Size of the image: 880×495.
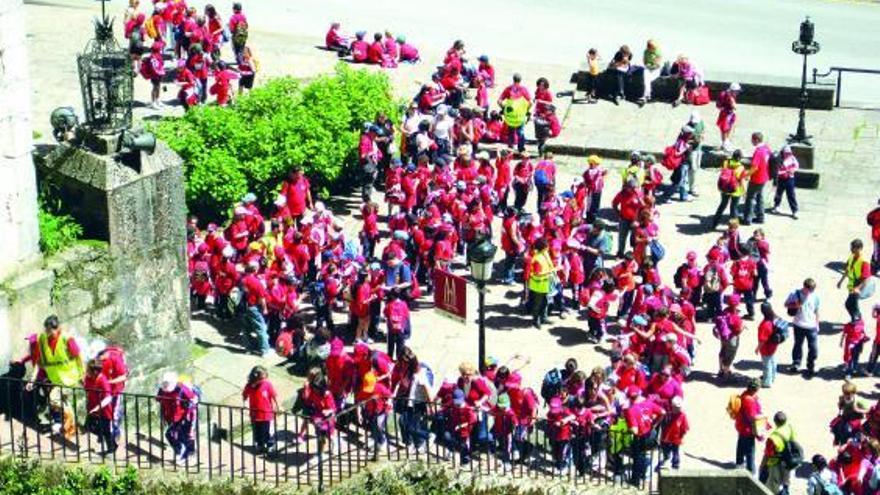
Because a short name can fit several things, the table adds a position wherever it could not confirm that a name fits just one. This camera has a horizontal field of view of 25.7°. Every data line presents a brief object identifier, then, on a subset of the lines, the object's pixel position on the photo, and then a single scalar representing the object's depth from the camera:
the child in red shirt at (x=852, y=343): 26.75
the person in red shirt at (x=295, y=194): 30.47
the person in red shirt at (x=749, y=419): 24.03
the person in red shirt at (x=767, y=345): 26.30
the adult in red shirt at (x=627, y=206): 30.61
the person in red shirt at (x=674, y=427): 23.94
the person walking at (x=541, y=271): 28.30
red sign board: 24.80
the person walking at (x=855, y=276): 28.06
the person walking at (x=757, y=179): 31.75
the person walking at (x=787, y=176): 32.25
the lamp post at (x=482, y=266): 24.38
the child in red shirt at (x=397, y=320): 26.73
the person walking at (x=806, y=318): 26.98
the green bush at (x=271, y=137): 30.75
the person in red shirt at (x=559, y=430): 24.00
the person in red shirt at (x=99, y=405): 22.61
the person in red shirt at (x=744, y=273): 28.59
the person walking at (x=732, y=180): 31.77
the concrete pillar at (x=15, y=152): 22.56
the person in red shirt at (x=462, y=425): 23.81
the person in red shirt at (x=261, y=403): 23.41
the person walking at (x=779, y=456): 23.53
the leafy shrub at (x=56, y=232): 23.62
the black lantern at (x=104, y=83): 23.70
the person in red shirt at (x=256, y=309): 27.03
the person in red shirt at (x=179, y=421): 22.86
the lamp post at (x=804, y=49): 33.00
